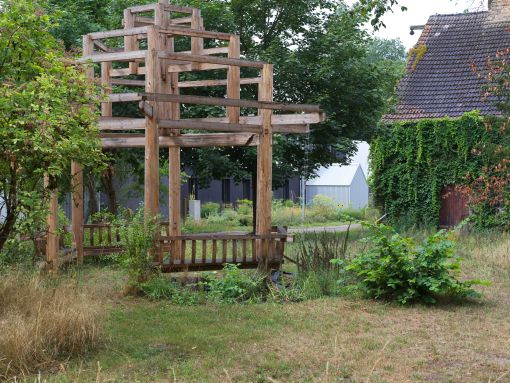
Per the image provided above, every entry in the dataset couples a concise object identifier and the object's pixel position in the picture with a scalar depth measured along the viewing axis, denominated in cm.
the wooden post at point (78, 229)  1320
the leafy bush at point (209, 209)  2960
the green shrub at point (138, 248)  1047
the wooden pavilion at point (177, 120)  1098
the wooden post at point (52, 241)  1198
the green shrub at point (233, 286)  1046
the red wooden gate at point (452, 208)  2180
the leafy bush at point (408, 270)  1023
